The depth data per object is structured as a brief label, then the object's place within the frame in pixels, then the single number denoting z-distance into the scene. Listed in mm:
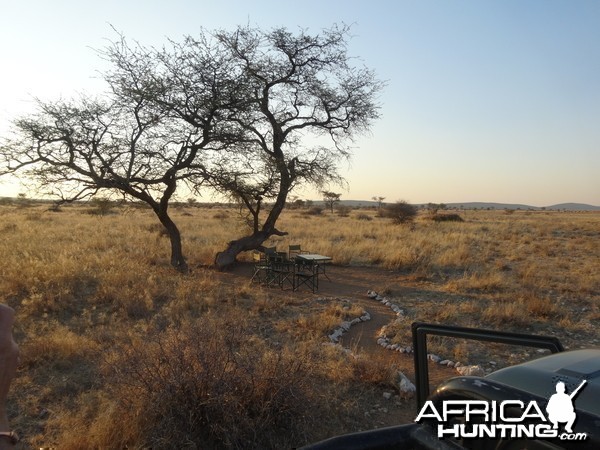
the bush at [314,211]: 54372
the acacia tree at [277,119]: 14750
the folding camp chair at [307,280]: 11914
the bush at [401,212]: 37938
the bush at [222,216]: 39262
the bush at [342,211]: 54172
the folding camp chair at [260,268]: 12582
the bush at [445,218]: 43150
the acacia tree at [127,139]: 12461
